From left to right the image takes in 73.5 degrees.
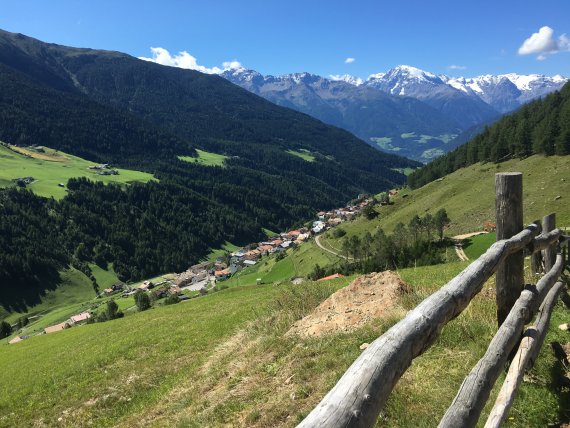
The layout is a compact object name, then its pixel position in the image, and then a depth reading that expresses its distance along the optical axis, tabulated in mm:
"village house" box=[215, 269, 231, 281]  160300
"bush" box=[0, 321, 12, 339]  103750
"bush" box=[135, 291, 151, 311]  59381
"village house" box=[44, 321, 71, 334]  102412
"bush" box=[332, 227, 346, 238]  128375
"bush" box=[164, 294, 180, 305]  64300
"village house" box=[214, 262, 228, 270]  184938
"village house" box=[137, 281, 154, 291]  162712
